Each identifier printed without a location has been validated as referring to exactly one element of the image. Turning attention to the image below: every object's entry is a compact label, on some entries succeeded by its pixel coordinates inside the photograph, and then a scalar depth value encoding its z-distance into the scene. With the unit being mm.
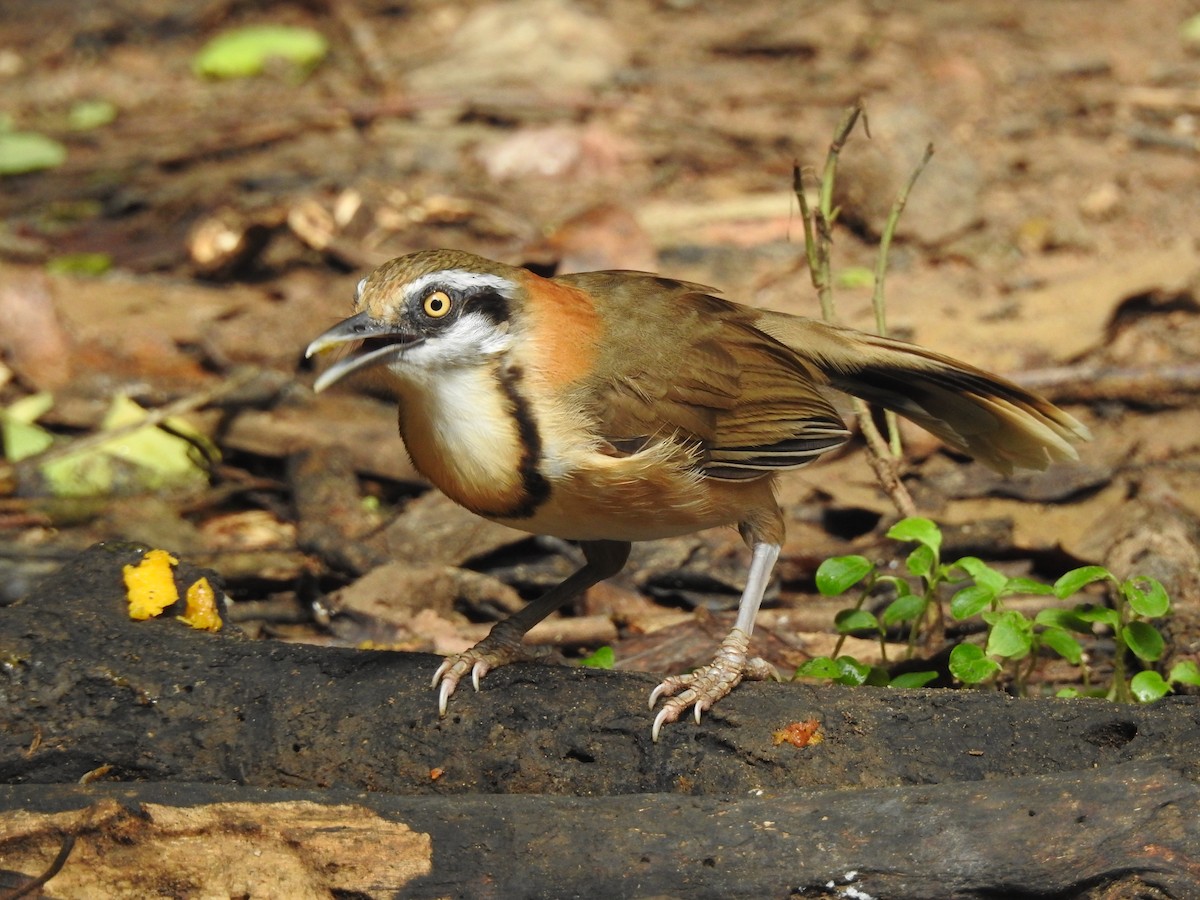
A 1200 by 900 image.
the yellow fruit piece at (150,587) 7352
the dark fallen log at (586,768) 5660
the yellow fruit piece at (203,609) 7492
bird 7336
